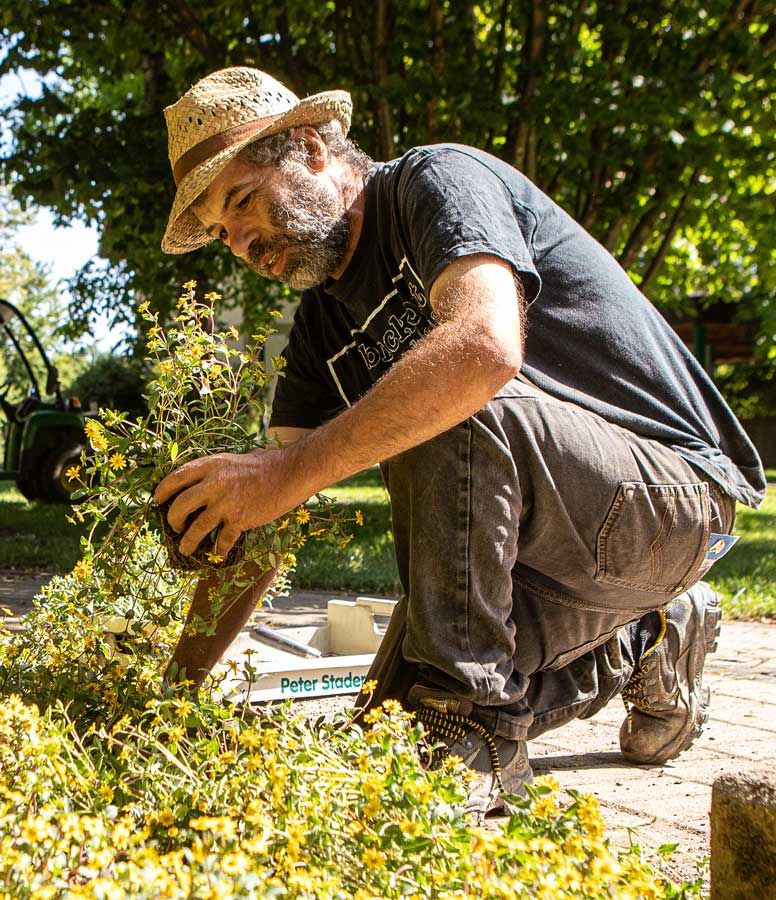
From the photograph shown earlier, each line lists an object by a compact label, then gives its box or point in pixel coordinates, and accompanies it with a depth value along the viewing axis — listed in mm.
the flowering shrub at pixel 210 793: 1192
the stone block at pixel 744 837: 1288
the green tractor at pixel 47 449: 9258
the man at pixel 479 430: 1924
